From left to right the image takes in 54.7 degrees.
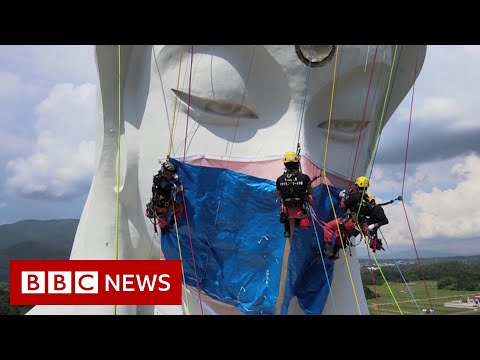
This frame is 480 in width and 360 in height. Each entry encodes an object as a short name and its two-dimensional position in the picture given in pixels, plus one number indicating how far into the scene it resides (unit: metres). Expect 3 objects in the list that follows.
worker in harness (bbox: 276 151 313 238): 5.11
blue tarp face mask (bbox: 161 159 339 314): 5.58
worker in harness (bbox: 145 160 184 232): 5.87
